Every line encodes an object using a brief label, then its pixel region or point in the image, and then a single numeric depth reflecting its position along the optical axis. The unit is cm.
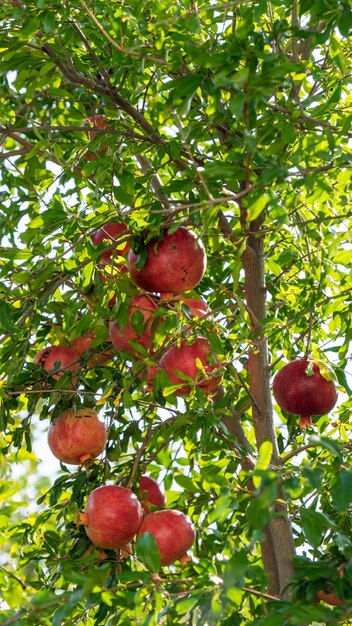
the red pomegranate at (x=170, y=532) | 564
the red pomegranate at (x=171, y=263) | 555
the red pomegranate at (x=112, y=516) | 567
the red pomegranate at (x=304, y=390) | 604
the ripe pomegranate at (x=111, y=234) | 643
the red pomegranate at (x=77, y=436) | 641
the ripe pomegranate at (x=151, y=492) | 642
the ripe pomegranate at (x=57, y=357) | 688
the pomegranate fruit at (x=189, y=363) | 580
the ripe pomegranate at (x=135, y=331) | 596
